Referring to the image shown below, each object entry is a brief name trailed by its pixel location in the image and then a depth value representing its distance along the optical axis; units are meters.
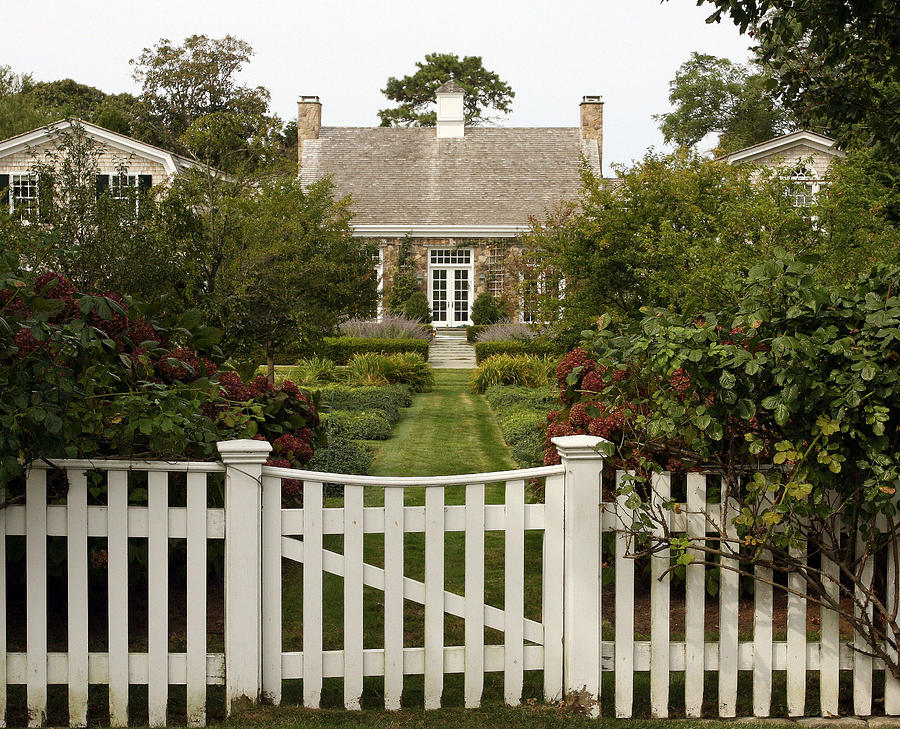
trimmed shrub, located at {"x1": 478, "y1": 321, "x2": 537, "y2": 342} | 20.91
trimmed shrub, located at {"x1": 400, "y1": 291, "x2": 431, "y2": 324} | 27.17
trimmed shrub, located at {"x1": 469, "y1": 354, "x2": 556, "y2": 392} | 16.12
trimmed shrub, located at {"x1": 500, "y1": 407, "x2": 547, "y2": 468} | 9.12
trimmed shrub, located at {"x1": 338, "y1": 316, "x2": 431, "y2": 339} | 21.28
